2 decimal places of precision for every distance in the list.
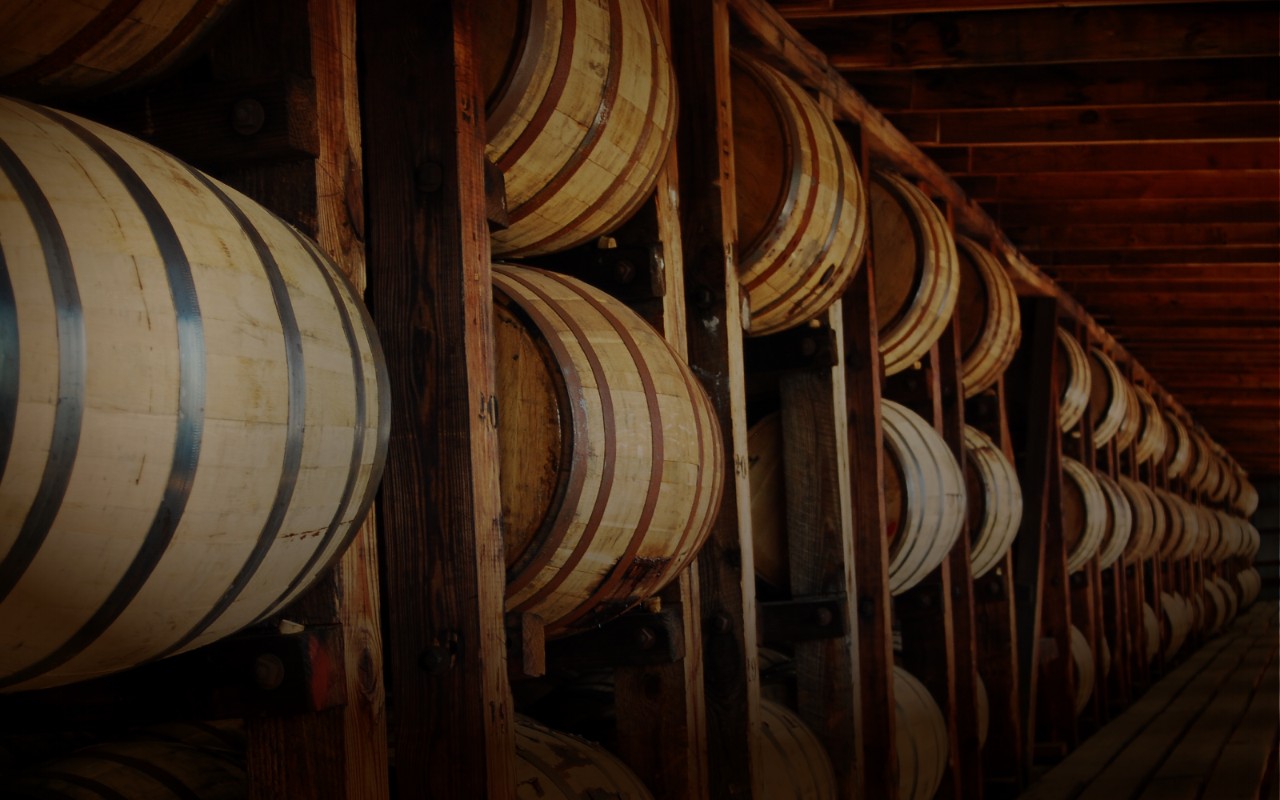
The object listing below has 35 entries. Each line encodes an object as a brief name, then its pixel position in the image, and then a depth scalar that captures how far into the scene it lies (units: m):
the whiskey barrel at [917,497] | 5.71
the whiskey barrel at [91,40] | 1.93
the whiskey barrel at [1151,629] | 14.43
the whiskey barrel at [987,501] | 7.41
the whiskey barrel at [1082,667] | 10.22
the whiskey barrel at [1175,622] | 16.22
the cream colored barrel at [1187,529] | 17.05
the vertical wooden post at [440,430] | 2.46
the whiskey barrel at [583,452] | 2.79
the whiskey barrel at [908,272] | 6.10
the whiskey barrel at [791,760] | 4.46
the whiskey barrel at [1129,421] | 13.08
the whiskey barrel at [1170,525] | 15.90
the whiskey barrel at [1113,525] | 11.73
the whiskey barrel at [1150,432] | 14.95
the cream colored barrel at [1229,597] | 23.21
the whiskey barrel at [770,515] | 5.09
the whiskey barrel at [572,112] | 2.90
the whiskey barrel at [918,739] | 5.80
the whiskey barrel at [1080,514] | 10.40
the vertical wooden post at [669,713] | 3.60
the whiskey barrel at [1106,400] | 12.38
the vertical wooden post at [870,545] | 5.37
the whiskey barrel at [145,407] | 1.45
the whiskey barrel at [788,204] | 4.46
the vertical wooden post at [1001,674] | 7.72
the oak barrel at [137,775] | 2.21
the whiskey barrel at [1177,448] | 17.58
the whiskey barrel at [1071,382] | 10.62
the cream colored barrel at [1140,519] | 13.18
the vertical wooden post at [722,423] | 4.09
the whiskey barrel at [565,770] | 2.99
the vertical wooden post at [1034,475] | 8.51
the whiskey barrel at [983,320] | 7.61
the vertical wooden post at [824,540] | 4.93
